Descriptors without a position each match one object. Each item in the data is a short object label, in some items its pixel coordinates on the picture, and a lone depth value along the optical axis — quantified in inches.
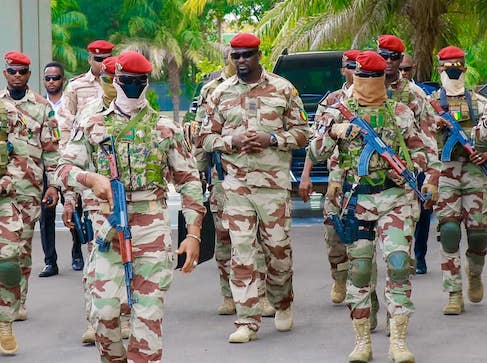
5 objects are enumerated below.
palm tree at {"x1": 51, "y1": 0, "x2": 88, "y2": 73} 2192.5
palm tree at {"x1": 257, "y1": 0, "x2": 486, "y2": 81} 975.6
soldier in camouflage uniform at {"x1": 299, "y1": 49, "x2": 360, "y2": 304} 431.6
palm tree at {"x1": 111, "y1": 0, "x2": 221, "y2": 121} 2325.3
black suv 722.8
